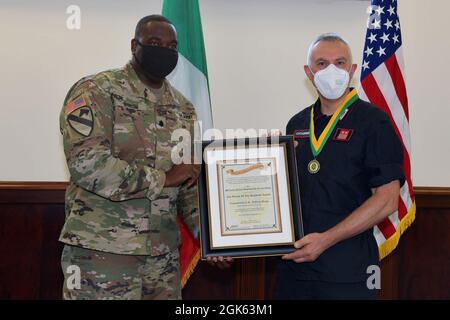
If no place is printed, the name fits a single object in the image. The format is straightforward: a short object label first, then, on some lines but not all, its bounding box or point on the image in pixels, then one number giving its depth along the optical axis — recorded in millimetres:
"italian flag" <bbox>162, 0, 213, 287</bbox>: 2922
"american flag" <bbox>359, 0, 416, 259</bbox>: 2883
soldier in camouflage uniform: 1955
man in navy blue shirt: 1964
